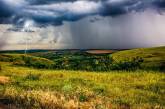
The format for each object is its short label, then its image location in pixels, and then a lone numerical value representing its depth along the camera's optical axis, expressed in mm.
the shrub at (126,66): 28099
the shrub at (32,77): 20196
